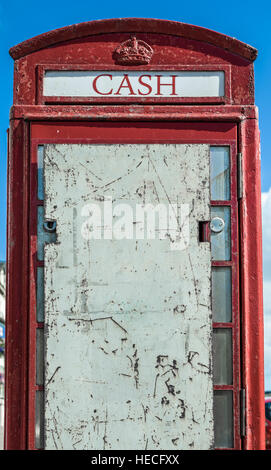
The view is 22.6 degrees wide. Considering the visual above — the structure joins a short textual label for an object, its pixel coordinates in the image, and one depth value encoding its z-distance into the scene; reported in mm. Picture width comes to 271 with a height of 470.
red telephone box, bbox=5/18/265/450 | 3543
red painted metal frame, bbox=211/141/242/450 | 3615
